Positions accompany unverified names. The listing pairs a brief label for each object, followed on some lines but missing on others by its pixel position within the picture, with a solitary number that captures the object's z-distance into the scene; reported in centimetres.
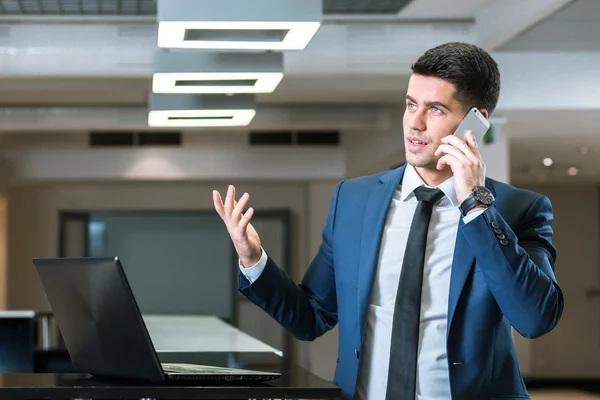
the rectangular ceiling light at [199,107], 605
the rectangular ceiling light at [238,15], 382
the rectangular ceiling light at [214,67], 501
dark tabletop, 170
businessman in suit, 187
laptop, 175
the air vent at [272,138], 1252
